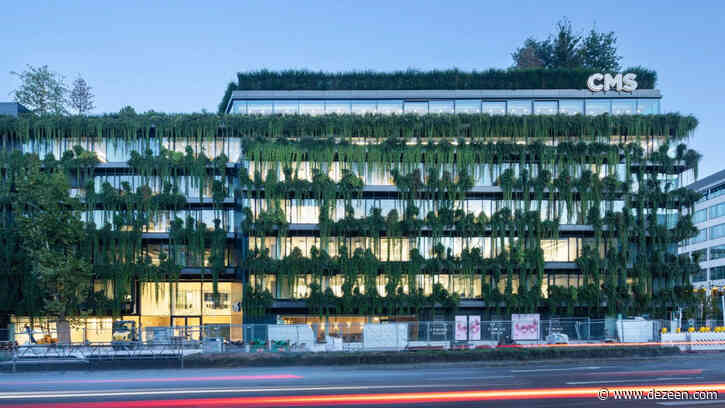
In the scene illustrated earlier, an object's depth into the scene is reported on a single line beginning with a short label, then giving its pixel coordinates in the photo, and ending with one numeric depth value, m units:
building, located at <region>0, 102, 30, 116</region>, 61.56
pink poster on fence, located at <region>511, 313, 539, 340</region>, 42.94
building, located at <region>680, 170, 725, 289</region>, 100.00
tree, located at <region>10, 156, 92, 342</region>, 48.62
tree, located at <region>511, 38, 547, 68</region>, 80.22
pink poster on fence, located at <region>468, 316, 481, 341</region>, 42.09
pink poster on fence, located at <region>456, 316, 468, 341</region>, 41.84
